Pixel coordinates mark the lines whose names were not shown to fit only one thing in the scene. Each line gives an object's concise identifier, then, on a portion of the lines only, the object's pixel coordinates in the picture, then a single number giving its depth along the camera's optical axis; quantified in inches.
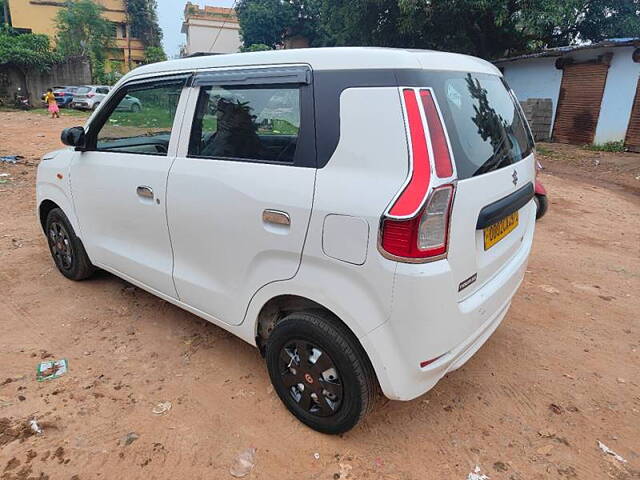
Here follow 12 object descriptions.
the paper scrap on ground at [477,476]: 78.6
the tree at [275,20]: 1269.7
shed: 482.3
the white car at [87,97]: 933.8
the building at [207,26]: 1699.1
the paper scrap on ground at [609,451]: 83.0
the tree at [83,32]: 1291.8
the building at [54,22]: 1483.8
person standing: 798.5
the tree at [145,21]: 1620.3
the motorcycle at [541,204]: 211.3
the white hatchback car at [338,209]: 69.4
